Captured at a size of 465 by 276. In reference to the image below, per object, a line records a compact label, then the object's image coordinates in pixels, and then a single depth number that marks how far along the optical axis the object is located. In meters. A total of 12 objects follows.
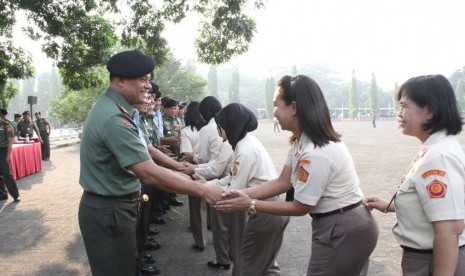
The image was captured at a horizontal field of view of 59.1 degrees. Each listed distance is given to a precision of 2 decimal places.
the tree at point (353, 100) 91.81
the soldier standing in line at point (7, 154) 7.96
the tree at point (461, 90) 84.87
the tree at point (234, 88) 100.75
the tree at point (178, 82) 40.16
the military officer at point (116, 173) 2.32
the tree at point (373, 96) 88.56
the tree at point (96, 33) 9.67
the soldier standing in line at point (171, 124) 8.05
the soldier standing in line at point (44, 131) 15.68
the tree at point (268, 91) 94.25
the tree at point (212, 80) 101.21
